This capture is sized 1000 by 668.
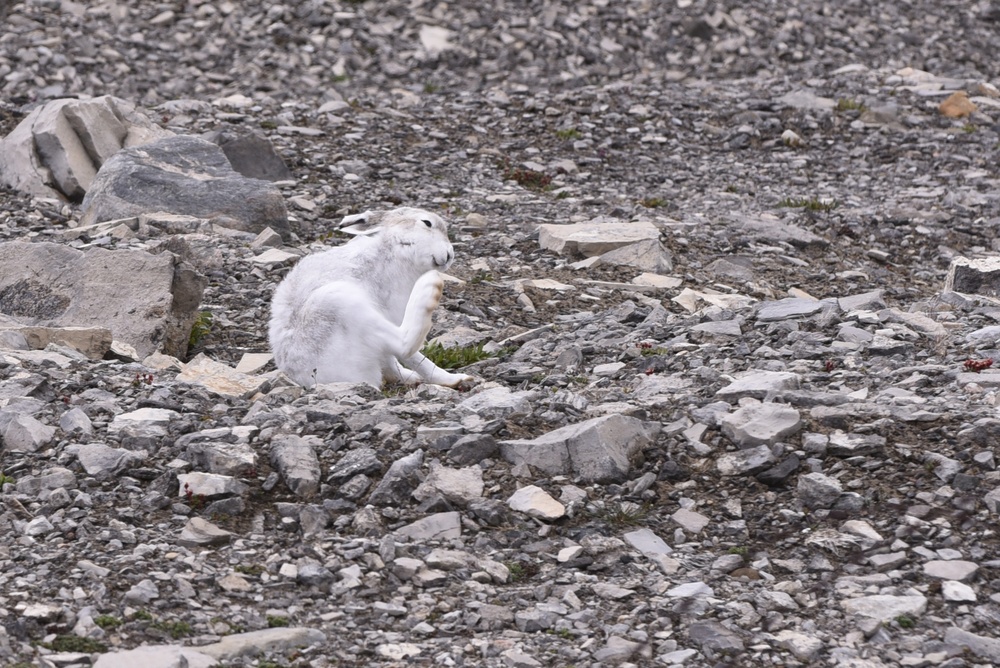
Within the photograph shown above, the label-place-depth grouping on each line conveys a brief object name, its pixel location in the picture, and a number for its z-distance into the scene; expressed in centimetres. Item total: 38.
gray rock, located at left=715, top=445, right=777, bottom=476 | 1551
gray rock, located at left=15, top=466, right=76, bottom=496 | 1506
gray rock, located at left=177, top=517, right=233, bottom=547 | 1420
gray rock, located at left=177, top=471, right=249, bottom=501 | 1499
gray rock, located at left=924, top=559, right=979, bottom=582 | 1338
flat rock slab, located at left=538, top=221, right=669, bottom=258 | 2923
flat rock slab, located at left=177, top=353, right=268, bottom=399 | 1855
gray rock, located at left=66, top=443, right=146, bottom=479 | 1547
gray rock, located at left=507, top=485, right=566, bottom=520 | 1489
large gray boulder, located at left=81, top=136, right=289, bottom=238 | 3011
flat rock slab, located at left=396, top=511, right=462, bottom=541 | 1458
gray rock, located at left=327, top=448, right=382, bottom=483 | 1547
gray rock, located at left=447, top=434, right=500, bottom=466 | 1579
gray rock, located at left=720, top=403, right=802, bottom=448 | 1580
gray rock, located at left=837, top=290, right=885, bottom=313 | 2250
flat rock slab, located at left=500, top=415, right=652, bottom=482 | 1557
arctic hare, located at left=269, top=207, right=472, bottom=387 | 1873
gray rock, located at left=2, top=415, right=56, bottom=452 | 1599
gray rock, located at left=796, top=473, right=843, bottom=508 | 1489
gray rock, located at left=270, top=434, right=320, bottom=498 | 1528
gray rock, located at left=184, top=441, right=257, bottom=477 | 1548
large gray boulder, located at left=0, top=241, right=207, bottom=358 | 2214
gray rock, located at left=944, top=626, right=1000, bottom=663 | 1201
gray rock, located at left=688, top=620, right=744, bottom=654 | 1232
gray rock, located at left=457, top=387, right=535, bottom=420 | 1692
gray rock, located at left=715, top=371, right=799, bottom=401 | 1705
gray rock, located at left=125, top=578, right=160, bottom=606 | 1288
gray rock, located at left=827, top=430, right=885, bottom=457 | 1558
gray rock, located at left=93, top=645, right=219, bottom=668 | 1163
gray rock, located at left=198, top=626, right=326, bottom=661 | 1209
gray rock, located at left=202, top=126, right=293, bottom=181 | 3472
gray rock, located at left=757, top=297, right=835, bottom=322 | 2159
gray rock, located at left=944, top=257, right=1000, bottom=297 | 2552
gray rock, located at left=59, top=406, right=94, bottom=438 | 1633
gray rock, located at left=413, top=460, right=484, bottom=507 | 1515
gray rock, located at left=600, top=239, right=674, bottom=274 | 2827
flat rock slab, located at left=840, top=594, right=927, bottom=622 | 1280
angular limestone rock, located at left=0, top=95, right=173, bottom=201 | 3284
